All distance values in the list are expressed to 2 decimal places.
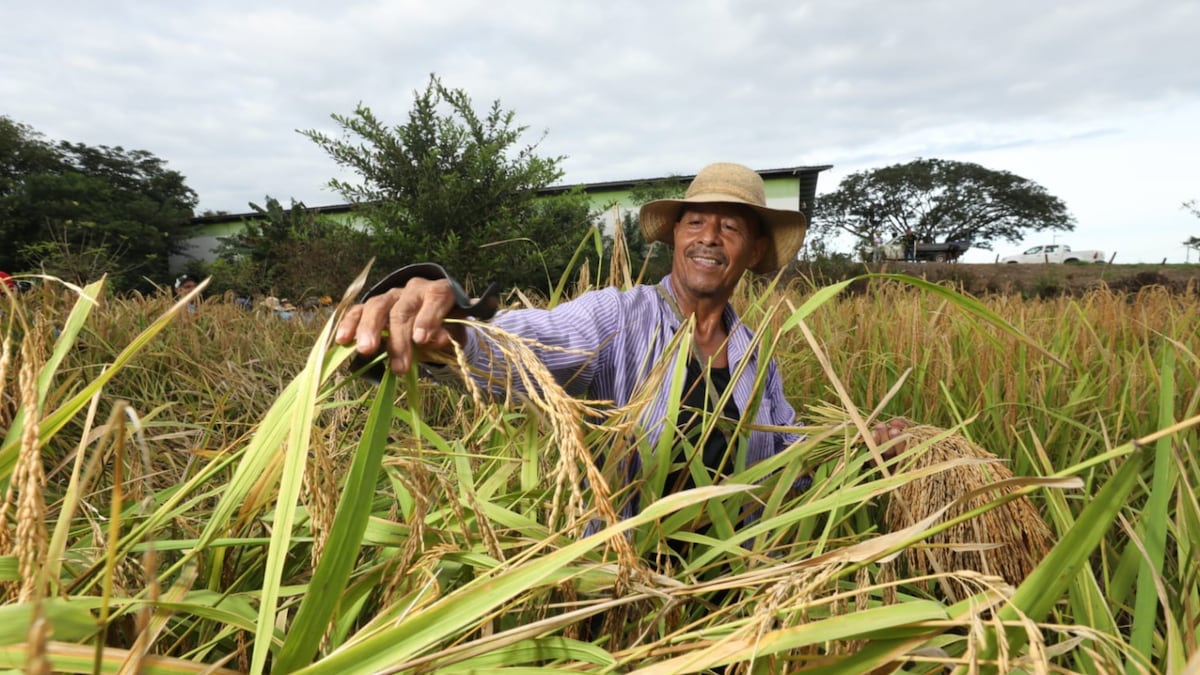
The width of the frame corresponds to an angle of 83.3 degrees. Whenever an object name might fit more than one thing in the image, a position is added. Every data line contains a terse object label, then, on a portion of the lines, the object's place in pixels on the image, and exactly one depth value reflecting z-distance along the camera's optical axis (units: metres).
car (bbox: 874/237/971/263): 35.49
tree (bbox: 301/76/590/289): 9.59
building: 20.92
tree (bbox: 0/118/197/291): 23.06
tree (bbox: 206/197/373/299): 10.45
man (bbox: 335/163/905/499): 1.40
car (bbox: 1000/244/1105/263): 35.47
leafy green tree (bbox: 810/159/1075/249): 39.50
